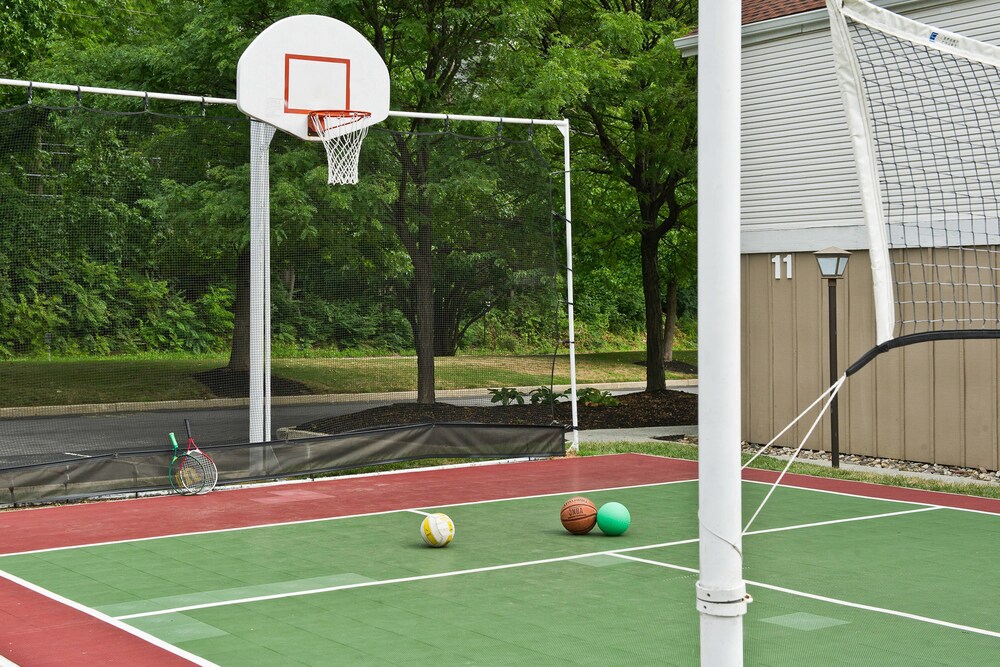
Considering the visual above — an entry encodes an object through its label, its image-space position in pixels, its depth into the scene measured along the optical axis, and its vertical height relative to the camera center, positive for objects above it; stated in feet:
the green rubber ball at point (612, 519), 35.35 -5.42
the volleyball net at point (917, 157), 25.07 +5.39
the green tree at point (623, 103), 67.36 +14.53
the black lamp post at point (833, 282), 50.37 +2.50
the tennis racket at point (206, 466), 43.96 -4.62
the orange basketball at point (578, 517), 35.37 -5.33
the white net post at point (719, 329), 13.87 +0.12
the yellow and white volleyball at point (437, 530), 33.30 -5.37
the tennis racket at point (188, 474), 44.24 -4.93
